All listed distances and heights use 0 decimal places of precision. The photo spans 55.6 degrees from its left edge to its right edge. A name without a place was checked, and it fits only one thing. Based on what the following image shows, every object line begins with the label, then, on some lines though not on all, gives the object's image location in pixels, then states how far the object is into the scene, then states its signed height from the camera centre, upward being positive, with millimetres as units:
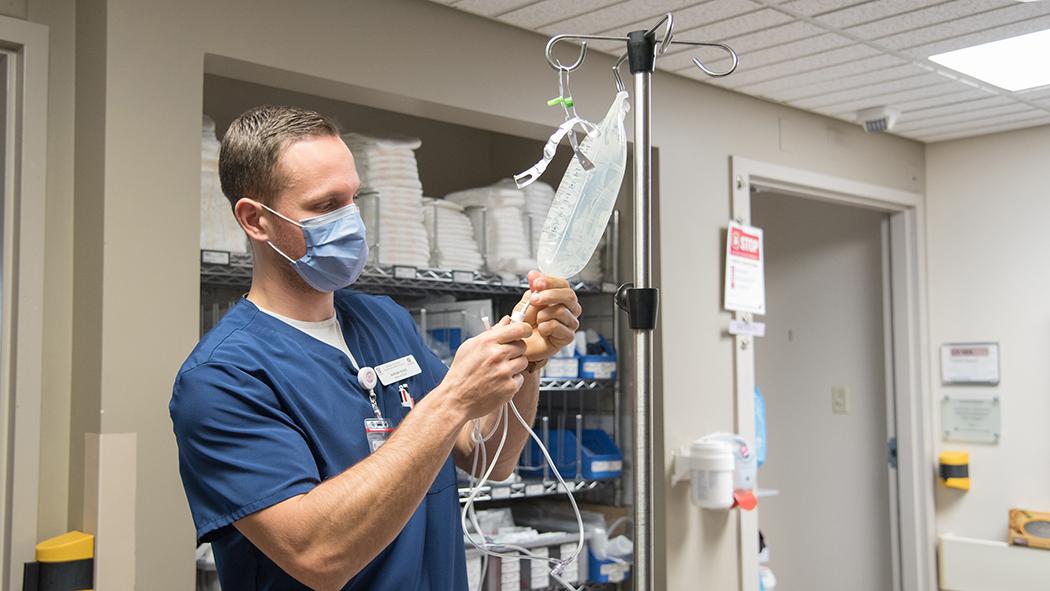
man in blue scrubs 1243 -69
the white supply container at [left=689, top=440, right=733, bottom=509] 3182 -395
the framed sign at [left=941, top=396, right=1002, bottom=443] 4203 -304
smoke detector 3740 +864
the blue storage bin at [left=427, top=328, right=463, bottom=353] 3049 +40
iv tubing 1546 -142
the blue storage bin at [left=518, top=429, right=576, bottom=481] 3176 -345
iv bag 1438 +210
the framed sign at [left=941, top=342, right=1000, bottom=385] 4211 -70
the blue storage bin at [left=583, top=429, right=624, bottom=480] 3252 -353
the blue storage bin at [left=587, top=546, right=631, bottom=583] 3217 -717
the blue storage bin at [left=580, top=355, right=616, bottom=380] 3252 -58
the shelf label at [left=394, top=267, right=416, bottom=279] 2760 +216
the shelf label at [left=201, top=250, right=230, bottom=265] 2346 +222
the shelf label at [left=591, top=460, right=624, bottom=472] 3260 -385
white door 4523 -229
